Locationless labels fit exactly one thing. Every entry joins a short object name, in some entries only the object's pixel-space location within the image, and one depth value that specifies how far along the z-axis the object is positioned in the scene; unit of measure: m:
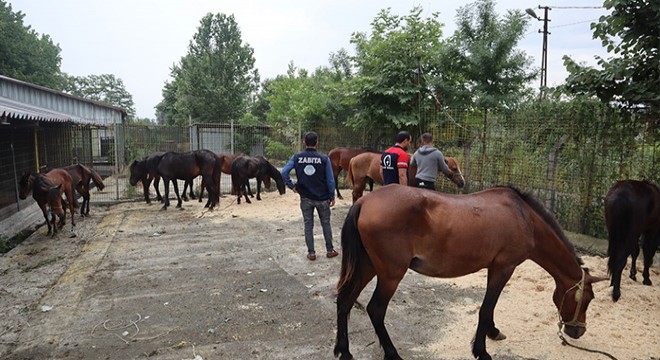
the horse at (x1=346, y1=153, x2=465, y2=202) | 9.02
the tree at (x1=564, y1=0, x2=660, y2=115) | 4.72
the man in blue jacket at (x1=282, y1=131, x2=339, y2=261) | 5.58
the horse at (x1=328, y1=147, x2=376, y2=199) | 11.13
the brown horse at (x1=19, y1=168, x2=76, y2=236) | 7.09
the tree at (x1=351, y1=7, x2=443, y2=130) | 10.21
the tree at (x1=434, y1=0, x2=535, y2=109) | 13.51
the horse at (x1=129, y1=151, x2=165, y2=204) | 10.16
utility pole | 21.83
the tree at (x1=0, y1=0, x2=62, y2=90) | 30.94
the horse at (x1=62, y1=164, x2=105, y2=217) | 8.42
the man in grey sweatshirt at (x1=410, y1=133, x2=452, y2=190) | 6.44
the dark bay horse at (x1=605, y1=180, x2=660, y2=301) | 4.46
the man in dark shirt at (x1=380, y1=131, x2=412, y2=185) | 6.14
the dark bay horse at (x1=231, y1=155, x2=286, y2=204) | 10.17
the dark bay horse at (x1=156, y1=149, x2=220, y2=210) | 9.76
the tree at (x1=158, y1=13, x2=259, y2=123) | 29.05
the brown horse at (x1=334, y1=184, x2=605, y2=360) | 3.15
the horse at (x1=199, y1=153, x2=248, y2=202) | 10.99
